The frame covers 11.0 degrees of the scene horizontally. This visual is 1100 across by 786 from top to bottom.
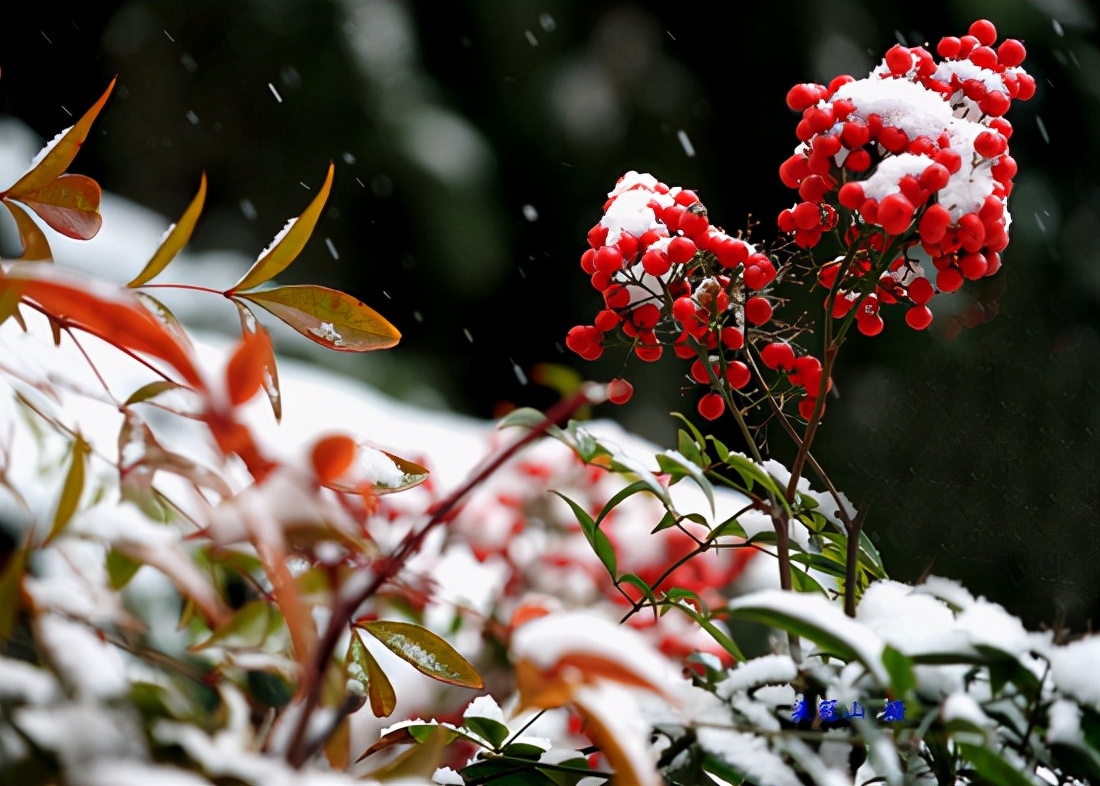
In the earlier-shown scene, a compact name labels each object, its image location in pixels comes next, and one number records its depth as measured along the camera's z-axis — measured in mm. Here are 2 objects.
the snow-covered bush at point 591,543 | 1198
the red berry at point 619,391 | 1310
